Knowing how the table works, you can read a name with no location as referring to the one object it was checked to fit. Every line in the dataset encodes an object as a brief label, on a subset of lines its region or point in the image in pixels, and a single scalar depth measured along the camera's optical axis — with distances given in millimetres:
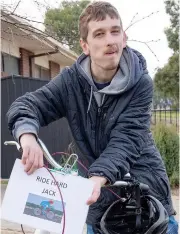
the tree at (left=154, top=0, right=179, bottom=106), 28719
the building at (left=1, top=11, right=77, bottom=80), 13119
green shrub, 8766
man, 1904
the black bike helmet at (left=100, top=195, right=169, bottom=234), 1902
